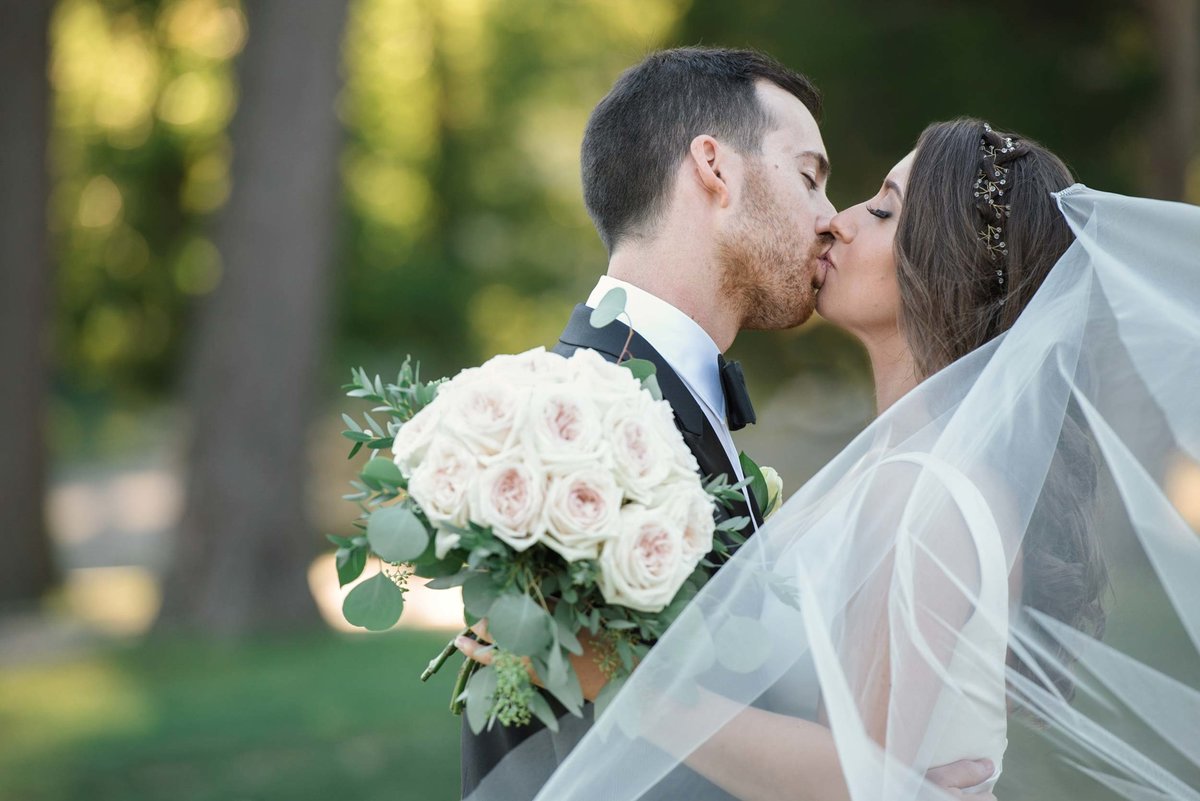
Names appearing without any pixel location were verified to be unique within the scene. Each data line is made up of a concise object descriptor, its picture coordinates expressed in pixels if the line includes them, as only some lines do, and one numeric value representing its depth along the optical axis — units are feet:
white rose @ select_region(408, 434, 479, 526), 7.42
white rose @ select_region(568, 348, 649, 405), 7.80
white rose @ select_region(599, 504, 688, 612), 7.34
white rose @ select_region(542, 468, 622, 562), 7.31
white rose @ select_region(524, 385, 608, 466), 7.43
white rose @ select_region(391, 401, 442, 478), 7.77
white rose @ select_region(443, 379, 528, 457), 7.51
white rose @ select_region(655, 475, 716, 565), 7.60
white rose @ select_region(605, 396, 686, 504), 7.56
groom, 10.50
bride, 7.57
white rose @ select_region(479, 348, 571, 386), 7.80
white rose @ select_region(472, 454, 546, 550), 7.30
